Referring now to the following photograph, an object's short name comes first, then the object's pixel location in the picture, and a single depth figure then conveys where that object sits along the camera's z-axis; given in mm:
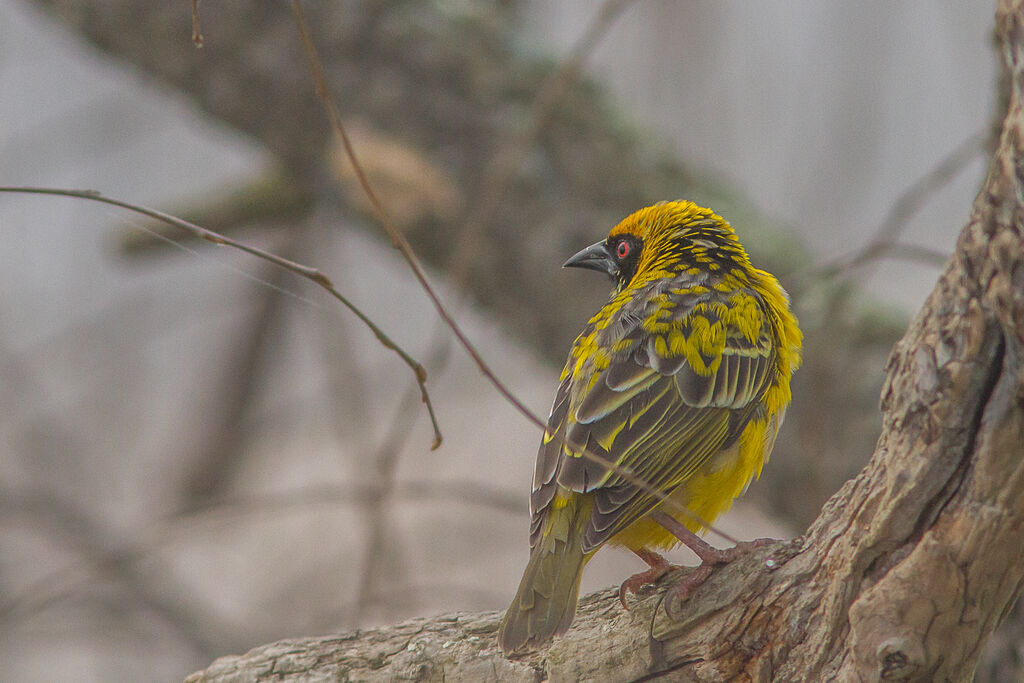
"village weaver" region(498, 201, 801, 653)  5164
